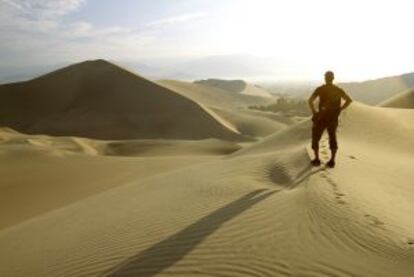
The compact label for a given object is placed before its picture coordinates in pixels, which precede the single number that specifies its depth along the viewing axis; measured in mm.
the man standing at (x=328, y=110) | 8758
